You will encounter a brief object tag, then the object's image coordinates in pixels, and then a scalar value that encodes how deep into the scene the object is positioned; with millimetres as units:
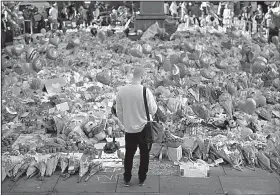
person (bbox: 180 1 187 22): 25625
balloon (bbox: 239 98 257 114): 7730
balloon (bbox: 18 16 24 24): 18645
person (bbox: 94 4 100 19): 25480
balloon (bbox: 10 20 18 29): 17577
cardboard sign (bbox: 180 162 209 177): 5594
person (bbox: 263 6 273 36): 18425
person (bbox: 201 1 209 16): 25228
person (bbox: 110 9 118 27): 24859
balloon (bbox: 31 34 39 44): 15802
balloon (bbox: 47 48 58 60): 12445
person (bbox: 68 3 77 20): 25595
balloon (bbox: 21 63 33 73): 10711
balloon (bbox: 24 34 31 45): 17047
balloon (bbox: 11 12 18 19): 17717
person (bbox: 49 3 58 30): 21859
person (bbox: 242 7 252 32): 21188
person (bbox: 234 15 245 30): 21400
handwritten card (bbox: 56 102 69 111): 8074
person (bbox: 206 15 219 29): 23250
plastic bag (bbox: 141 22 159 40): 17000
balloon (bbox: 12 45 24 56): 12875
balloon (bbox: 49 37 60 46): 14641
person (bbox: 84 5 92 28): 24967
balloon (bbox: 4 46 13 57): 13269
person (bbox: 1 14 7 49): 16906
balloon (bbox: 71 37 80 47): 14584
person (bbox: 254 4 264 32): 21430
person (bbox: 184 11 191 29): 24316
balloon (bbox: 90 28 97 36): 18428
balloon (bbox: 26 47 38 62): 11496
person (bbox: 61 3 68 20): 24981
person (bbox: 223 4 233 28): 23422
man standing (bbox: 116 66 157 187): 4945
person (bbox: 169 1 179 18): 25583
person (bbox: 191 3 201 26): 24219
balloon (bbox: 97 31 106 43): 16516
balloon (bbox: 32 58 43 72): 10734
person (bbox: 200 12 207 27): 23281
